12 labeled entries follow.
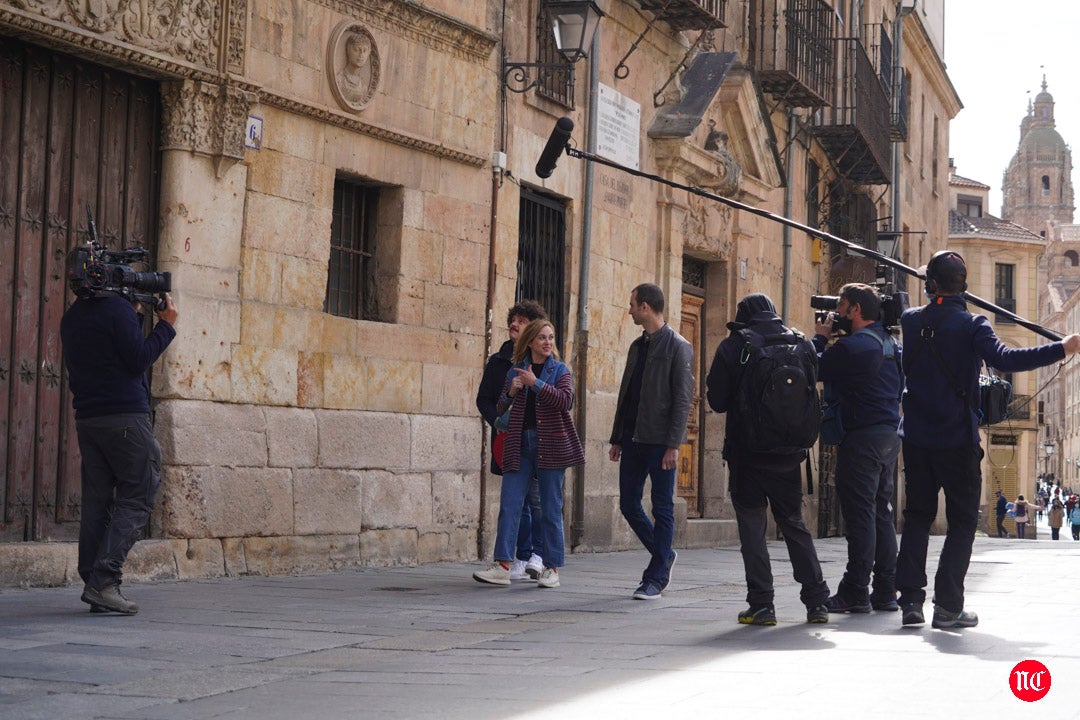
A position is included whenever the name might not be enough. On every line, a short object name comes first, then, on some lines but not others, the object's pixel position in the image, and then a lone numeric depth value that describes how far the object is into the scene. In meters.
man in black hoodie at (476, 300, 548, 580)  17.53
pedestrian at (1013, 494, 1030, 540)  81.88
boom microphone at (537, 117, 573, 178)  18.81
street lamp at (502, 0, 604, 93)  22.49
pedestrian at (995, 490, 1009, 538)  85.18
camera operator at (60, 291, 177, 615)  12.99
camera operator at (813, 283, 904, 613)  14.86
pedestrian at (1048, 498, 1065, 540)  89.28
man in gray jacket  15.85
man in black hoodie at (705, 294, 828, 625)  13.76
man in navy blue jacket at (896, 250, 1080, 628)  13.50
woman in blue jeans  16.82
